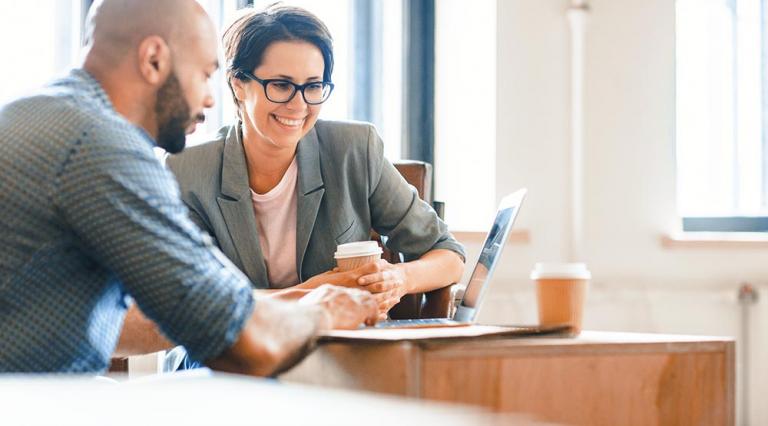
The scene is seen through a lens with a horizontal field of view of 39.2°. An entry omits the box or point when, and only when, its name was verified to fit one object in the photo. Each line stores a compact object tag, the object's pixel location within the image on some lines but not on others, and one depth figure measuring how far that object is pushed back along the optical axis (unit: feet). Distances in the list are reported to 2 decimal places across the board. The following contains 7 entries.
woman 7.42
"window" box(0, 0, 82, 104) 10.25
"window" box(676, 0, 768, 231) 12.71
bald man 4.21
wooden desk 4.41
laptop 5.80
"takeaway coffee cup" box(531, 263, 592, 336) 5.23
